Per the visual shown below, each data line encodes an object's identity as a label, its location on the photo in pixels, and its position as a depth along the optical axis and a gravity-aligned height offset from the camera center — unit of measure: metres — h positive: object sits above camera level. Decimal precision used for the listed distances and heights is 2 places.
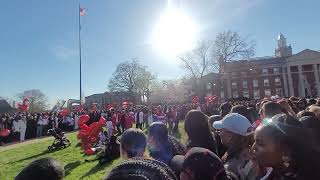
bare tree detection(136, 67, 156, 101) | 45.18 +4.11
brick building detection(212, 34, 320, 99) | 41.52 +4.14
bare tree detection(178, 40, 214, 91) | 35.42 +4.41
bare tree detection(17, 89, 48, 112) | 44.66 -0.22
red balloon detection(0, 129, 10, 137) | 12.87 -1.81
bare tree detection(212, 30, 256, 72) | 32.67 +7.52
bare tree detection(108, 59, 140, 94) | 44.67 +4.53
